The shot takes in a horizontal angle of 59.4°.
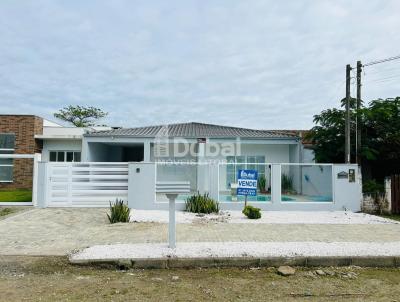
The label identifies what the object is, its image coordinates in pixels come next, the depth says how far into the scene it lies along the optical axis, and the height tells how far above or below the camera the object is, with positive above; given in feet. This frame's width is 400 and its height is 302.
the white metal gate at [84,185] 41.01 -1.67
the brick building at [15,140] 75.77 +6.63
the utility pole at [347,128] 46.60 +5.99
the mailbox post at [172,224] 21.31 -3.25
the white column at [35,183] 40.52 -1.46
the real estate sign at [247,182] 40.57 -1.17
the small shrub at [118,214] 32.68 -4.03
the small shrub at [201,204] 39.73 -3.73
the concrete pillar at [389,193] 43.21 -2.48
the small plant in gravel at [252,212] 35.65 -4.13
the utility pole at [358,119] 49.90 +7.81
